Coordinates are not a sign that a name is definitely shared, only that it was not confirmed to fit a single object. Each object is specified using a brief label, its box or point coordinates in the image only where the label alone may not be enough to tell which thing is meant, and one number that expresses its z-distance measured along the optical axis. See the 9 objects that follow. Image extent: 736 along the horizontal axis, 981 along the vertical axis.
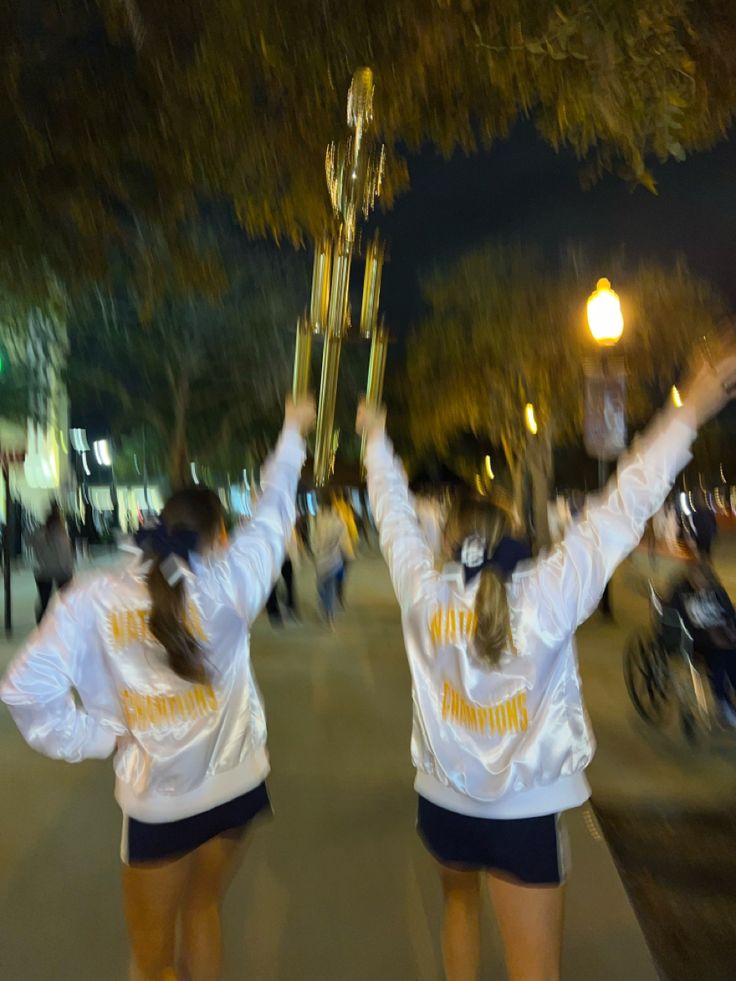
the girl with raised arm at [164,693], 2.35
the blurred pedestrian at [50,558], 10.17
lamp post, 6.85
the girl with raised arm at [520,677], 2.23
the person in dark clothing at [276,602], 11.44
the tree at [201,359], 19.48
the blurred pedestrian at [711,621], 5.70
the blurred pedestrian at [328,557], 11.49
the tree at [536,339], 13.89
